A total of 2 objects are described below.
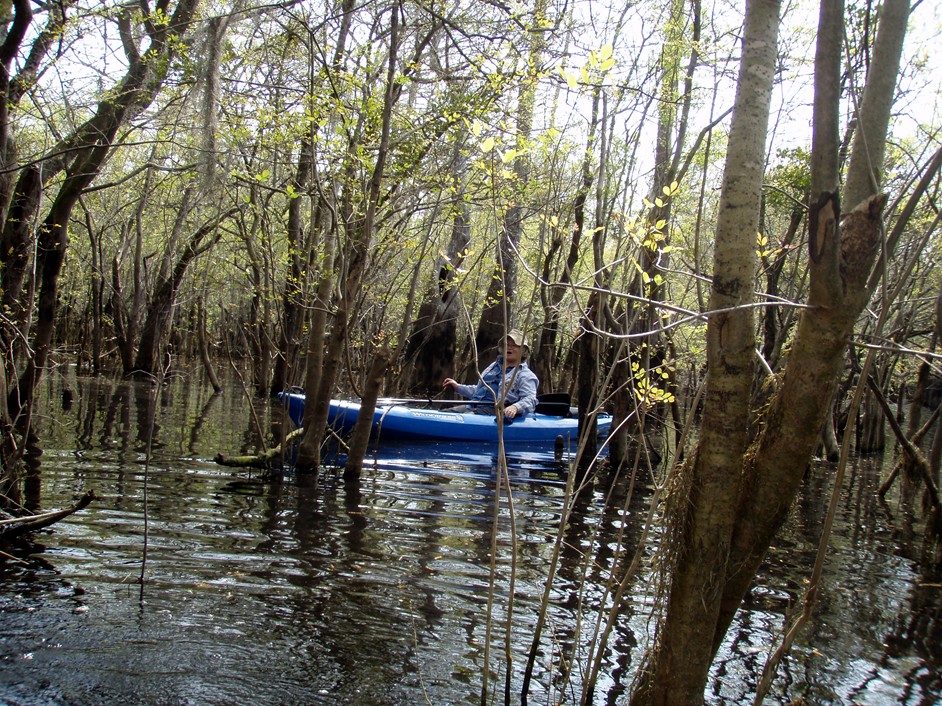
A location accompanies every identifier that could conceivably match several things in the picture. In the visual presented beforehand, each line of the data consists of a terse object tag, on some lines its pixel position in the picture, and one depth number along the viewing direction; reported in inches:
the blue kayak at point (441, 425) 385.1
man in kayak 390.7
